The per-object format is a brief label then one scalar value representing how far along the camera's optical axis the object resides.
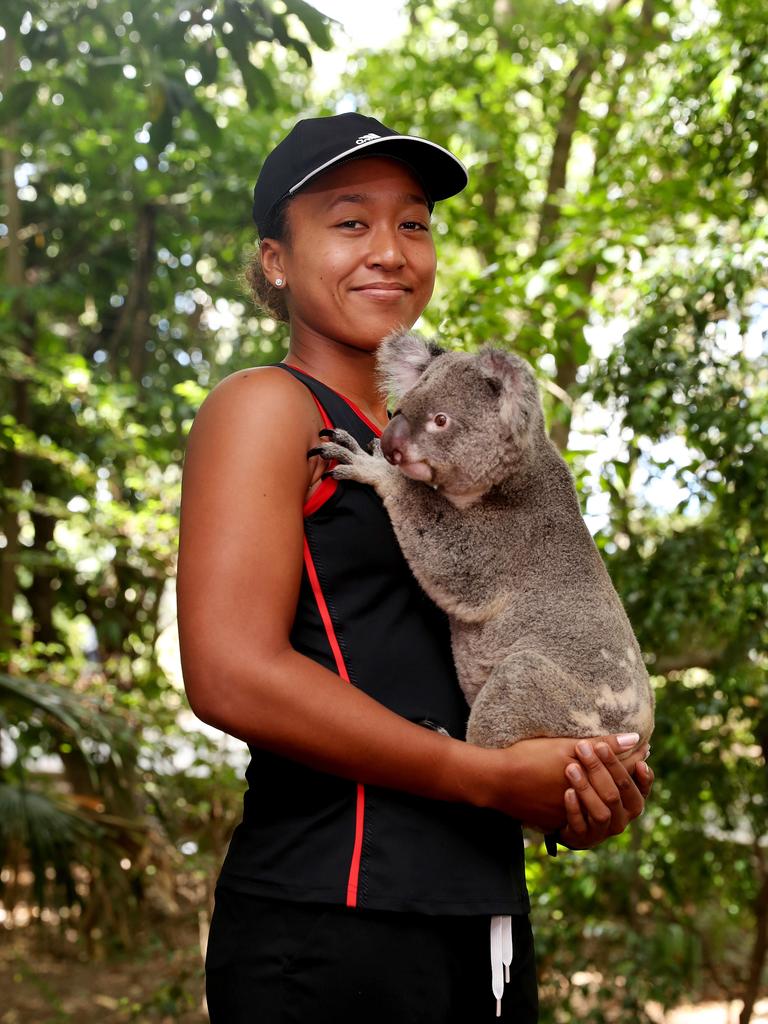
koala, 1.44
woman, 1.23
